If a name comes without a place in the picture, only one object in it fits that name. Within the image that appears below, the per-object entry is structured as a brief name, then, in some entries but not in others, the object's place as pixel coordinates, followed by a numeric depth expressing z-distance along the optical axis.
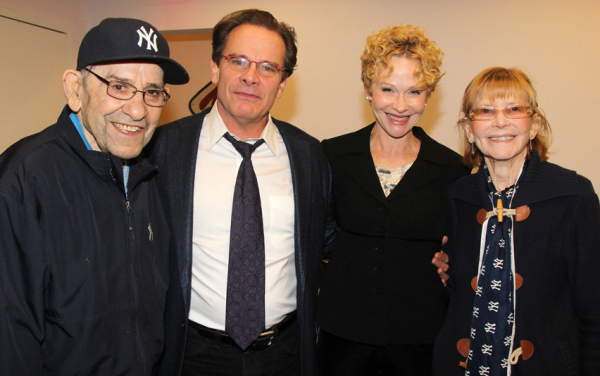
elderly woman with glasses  1.58
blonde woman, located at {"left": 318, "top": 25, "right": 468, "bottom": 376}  1.97
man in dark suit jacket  1.79
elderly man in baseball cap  1.17
